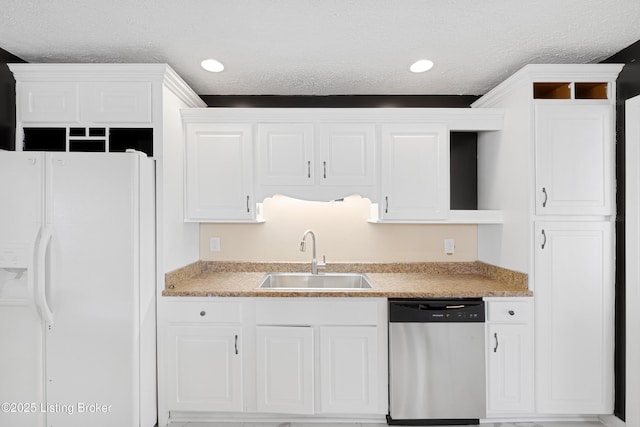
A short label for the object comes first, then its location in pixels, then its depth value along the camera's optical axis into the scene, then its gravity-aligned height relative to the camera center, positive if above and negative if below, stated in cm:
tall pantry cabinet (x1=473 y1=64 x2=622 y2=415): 248 -16
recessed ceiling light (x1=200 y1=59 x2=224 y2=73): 258 +98
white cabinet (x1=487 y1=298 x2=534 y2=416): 251 -95
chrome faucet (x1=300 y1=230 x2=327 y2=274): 304 -34
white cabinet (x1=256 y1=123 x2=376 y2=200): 288 +39
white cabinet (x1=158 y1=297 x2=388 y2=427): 252 -91
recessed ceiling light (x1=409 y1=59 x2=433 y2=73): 259 +97
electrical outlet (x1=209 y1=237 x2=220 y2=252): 327 -26
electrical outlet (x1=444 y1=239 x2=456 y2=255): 326 -28
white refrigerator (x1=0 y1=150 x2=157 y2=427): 218 -44
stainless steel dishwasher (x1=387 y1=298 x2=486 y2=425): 247 -93
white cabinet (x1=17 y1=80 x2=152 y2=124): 249 +70
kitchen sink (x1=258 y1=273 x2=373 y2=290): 317 -54
